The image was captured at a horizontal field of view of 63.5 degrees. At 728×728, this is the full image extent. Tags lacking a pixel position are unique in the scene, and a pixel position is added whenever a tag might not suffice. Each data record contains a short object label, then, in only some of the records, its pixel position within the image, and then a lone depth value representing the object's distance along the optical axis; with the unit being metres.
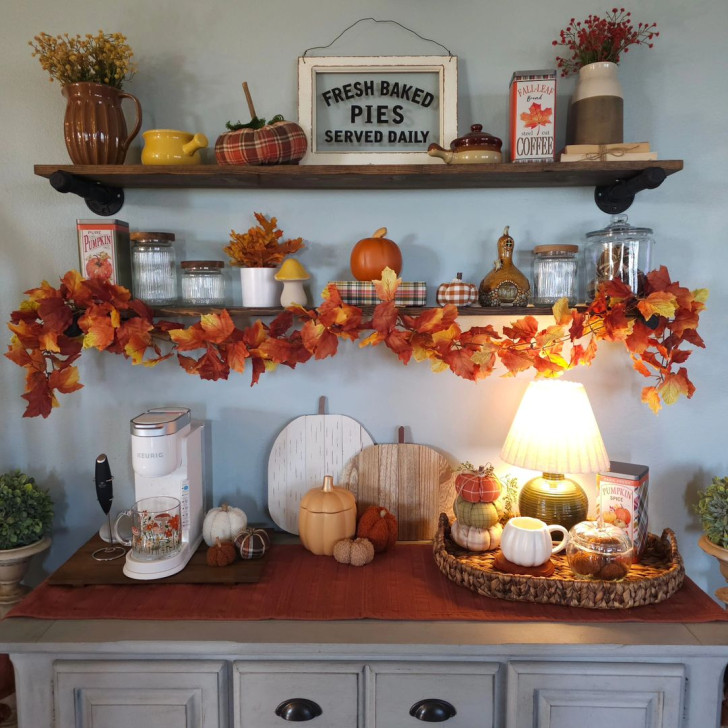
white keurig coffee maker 1.37
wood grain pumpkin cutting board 1.62
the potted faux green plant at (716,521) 1.45
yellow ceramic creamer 1.41
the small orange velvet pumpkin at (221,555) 1.41
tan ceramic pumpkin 1.48
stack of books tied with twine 1.37
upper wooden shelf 1.35
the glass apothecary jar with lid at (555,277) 1.47
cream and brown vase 1.41
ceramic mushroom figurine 1.45
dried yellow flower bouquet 1.38
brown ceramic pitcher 1.39
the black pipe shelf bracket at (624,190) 1.34
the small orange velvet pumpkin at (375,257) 1.44
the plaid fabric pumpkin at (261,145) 1.38
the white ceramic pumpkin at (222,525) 1.49
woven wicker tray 1.24
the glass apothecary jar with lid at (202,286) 1.50
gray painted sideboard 1.15
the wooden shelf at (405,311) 1.41
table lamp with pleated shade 1.39
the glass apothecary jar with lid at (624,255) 1.41
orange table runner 1.22
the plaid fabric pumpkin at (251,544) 1.45
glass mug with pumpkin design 1.40
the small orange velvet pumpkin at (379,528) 1.49
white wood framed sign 1.52
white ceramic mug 1.31
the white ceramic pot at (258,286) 1.47
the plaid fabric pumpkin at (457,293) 1.43
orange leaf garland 1.35
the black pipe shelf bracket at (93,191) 1.35
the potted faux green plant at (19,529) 1.47
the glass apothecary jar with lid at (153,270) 1.48
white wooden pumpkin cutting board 1.63
